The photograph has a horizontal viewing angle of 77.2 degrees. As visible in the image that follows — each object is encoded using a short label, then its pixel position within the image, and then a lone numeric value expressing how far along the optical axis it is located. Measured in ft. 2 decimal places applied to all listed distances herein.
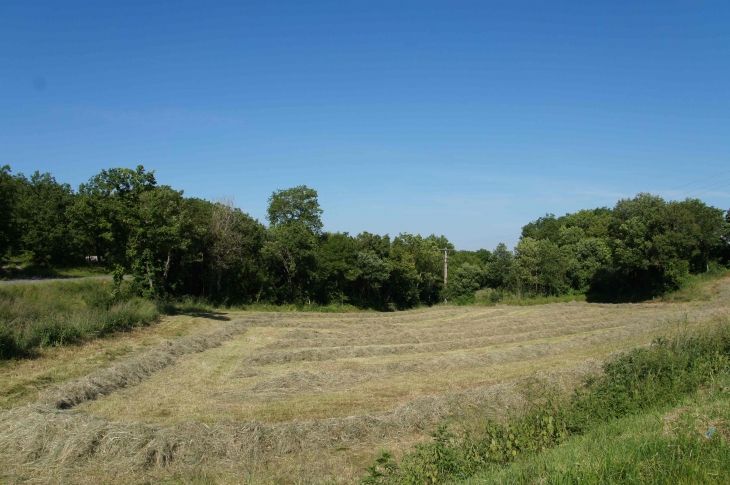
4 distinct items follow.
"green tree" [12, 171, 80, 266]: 127.85
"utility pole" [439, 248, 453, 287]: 185.26
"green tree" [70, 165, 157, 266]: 76.95
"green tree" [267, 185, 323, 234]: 185.68
